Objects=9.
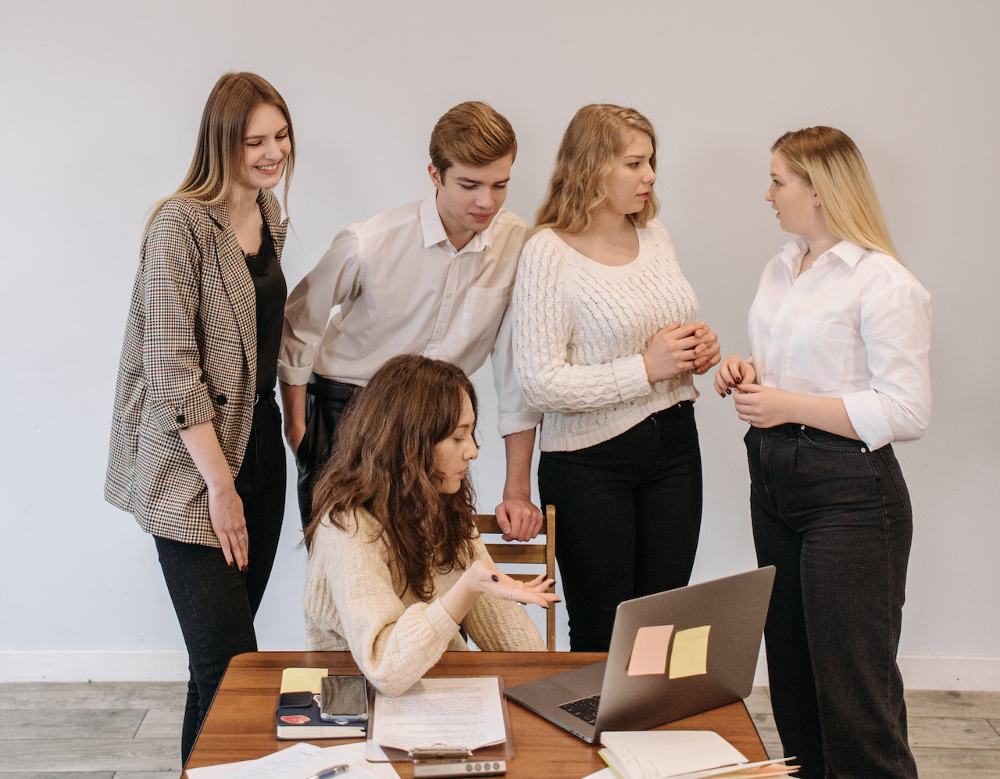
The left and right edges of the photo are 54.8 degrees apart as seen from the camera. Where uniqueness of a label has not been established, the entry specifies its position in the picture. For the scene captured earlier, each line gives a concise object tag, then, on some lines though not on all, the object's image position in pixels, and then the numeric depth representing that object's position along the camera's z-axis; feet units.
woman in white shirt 6.16
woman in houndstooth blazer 6.06
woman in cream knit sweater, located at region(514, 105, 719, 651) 6.91
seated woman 5.15
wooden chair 6.86
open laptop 4.24
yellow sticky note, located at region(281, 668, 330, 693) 4.81
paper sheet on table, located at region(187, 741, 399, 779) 4.09
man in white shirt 7.37
